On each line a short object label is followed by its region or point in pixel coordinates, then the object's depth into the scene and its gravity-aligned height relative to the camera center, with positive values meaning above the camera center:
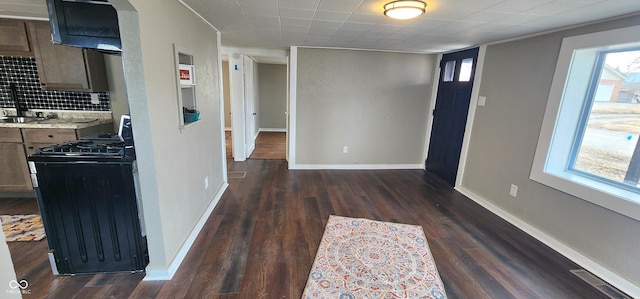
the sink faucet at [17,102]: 3.19 -0.21
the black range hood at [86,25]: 1.64 +0.40
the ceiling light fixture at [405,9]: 1.86 +0.67
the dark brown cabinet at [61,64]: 2.91 +0.26
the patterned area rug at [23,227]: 2.41 -1.39
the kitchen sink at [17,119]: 3.02 -0.41
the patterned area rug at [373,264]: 1.93 -1.40
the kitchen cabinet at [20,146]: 2.90 -0.68
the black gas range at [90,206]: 1.80 -0.84
